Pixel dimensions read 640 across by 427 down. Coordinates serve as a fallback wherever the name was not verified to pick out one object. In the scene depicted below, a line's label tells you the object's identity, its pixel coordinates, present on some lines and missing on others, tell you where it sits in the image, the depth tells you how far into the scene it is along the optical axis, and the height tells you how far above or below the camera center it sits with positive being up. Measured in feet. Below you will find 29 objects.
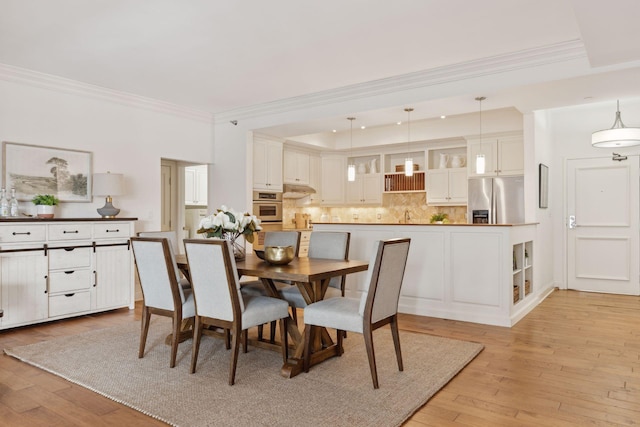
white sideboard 13.79 -1.80
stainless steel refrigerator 21.33 +0.60
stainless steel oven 21.71 +0.38
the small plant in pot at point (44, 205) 14.76 +0.30
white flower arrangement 11.66 -0.30
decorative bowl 10.89 -1.01
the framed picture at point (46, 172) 15.03 +1.51
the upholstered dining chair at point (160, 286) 10.32 -1.72
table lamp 16.48 +0.98
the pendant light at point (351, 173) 20.35 +1.83
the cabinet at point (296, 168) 24.54 +2.57
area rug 7.95 -3.54
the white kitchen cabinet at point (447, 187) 23.36 +1.40
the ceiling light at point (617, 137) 17.34 +2.98
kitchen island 14.37 -1.92
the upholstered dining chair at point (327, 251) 12.10 -1.09
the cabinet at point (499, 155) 21.53 +2.83
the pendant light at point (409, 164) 17.15 +2.05
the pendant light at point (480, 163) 16.20 +1.80
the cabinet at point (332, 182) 27.30 +1.91
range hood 23.73 +1.24
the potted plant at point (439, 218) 23.67 -0.27
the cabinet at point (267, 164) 21.71 +2.44
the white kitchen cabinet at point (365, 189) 26.55 +1.42
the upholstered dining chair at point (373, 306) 9.03 -2.00
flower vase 12.01 -0.99
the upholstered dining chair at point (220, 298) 9.23 -1.79
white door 19.99 -0.59
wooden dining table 9.65 -1.39
